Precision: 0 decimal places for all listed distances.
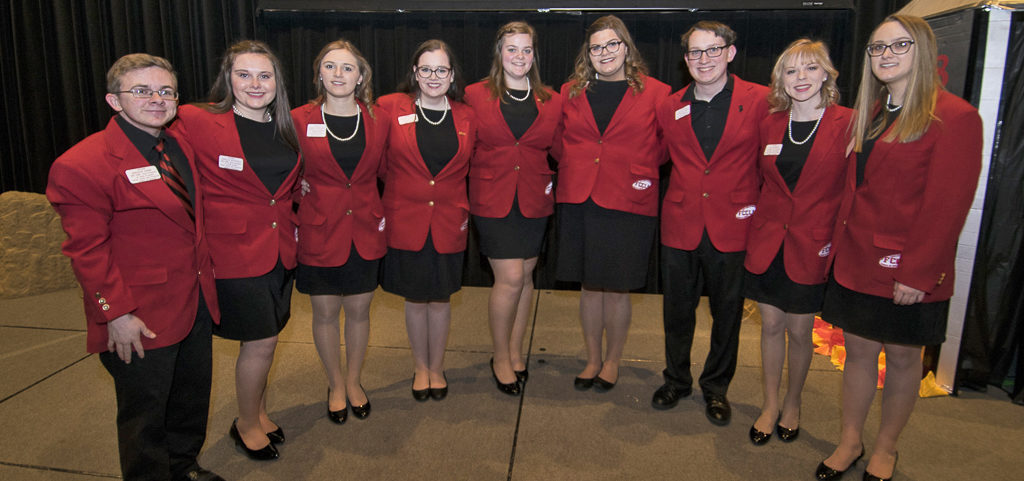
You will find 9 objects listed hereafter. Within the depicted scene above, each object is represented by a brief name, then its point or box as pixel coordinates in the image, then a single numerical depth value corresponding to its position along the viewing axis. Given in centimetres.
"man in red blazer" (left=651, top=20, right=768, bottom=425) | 254
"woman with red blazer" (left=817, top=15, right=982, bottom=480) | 195
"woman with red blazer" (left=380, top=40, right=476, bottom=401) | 267
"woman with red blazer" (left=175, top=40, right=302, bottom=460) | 214
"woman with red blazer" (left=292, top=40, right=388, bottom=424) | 247
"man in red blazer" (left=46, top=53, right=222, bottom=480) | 171
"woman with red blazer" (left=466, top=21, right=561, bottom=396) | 279
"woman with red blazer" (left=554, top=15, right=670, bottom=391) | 272
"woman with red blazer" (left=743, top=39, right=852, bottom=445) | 232
